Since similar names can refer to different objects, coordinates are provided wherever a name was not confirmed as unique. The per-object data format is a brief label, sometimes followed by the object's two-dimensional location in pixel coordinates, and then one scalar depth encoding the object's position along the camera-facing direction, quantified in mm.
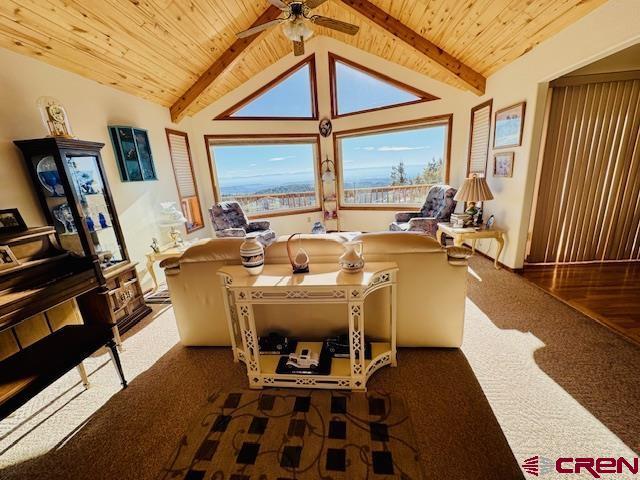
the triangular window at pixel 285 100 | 5141
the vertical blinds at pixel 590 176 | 3006
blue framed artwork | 3137
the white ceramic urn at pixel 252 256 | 1688
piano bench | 1388
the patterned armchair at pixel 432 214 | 3988
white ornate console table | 1538
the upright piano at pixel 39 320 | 1461
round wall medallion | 5477
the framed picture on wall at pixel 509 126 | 3129
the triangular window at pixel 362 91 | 4840
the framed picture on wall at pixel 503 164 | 3369
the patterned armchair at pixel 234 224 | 4188
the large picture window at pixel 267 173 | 5352
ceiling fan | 2289
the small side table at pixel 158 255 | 3260
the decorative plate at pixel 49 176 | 2166
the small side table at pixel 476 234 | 3406
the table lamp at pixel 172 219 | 3562
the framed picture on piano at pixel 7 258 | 1659
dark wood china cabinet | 2098
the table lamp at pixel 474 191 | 3350
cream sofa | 1854
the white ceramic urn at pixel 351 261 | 1583
